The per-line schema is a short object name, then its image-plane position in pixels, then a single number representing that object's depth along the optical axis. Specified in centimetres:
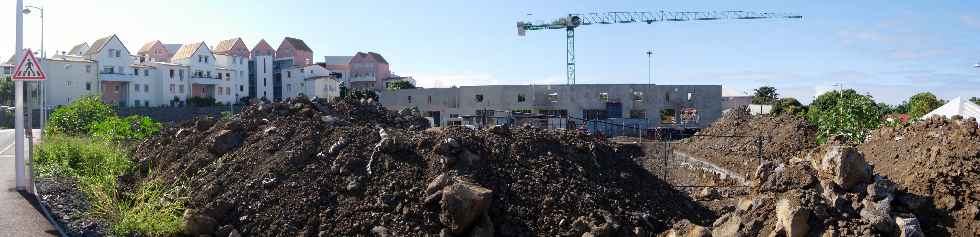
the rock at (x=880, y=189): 905
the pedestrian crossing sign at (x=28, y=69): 1096
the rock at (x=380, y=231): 941
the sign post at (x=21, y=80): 1098
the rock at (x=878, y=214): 846
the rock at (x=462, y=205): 925
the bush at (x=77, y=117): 2211
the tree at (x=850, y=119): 1803
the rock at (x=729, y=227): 904
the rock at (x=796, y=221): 852
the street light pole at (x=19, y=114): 1111
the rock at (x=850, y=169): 944
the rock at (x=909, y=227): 842
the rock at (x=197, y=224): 984
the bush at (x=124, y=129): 1817
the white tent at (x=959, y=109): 1908
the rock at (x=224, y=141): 1276
